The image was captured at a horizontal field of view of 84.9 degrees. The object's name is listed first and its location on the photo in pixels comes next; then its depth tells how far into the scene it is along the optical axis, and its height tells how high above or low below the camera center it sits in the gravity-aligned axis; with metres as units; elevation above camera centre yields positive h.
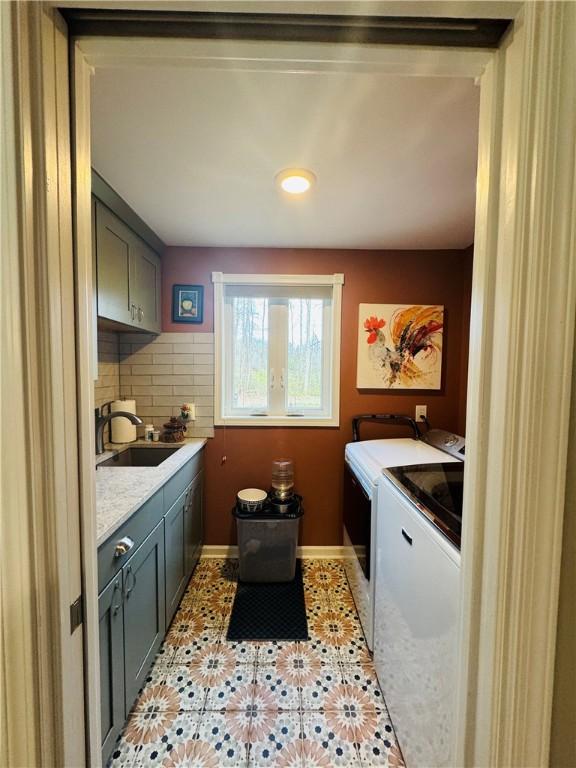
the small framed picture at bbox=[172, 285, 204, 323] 2.27 +0.46
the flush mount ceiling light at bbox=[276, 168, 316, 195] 1.37 +0.84
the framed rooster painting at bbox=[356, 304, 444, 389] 2.29 +0.17
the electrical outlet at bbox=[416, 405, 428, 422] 2.34 -0.32
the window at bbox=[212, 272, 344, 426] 2.31 +0.12
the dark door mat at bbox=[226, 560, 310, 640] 1.70 -1.44
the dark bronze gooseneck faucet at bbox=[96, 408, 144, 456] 1.71 -0.33
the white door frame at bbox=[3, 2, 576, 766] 0.45 -0.02
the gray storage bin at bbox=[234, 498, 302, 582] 2.04 -1.16
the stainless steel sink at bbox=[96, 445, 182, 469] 2.11 -0.60
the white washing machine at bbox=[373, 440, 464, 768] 0.82 -0.73
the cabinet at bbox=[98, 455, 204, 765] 1.04 -0.93
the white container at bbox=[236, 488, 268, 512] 2.06 -0.87
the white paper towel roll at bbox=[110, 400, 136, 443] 2.08 -0.41
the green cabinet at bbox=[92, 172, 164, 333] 1.49 +0.57
